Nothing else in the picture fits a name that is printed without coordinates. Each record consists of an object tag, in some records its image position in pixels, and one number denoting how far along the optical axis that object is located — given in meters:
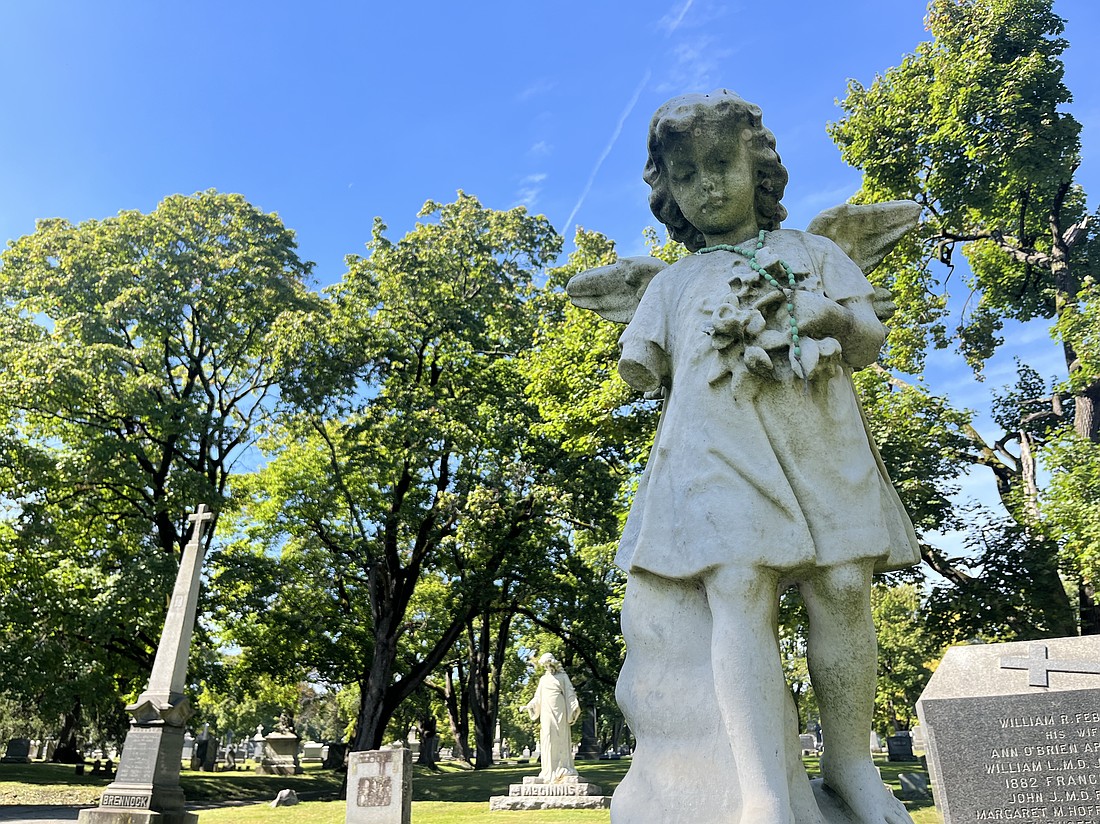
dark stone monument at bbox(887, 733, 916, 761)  30.55
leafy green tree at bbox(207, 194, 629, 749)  21.44
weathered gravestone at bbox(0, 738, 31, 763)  31.30
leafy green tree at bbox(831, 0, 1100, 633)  17.23
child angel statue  2.57
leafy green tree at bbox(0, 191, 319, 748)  20.00
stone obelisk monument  13.93
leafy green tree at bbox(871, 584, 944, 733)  38.88
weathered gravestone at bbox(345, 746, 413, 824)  12.61
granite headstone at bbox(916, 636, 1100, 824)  5.63
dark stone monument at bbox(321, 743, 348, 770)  35.36
